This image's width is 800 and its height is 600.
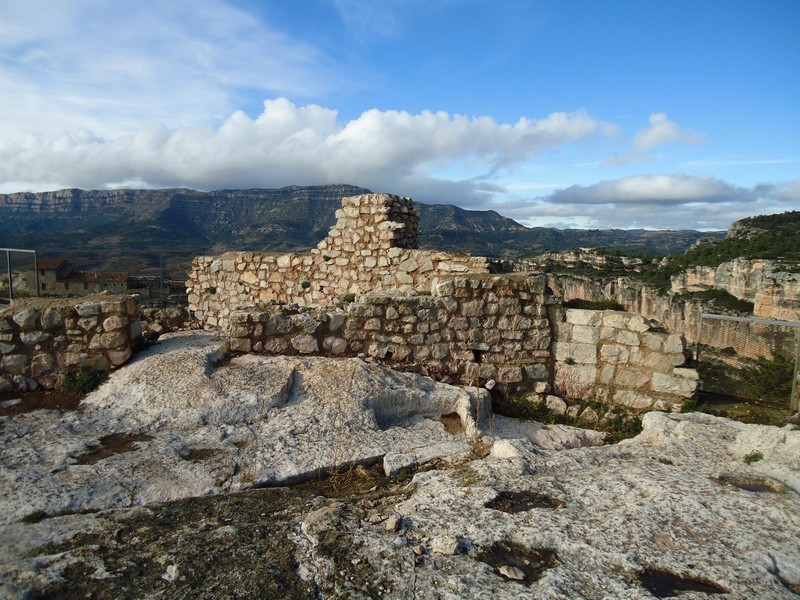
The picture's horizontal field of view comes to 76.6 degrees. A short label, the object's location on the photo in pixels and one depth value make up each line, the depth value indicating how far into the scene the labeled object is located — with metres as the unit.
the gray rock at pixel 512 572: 2.82
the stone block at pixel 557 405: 7.06
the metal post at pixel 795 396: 6.09
